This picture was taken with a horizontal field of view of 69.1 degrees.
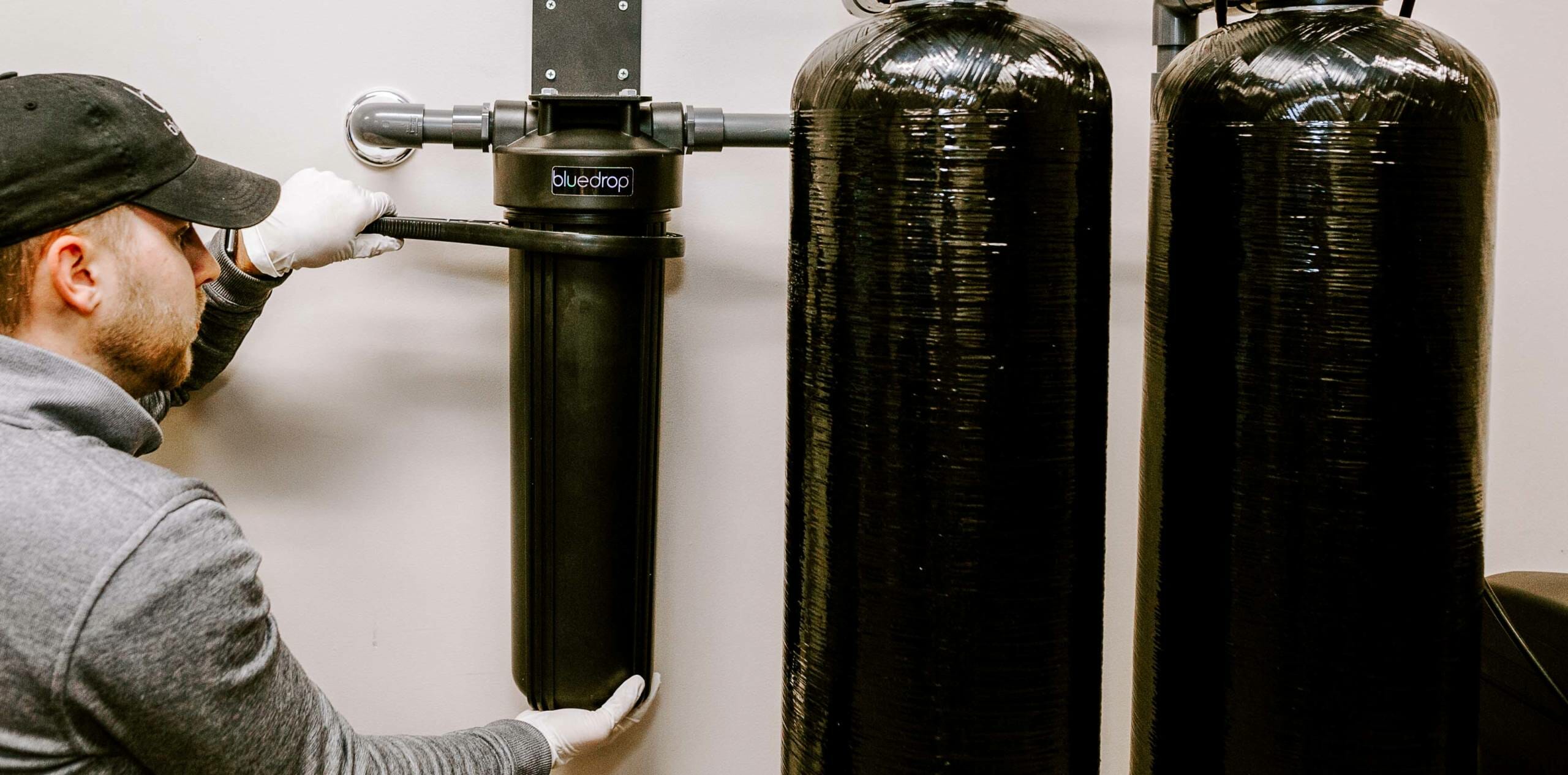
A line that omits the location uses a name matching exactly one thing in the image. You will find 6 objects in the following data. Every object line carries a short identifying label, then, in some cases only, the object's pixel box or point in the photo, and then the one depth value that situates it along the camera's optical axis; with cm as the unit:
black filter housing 94
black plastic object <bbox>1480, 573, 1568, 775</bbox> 97
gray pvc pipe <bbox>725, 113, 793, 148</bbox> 100
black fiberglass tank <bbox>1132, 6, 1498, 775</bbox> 69
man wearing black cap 71
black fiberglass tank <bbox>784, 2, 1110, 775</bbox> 68
